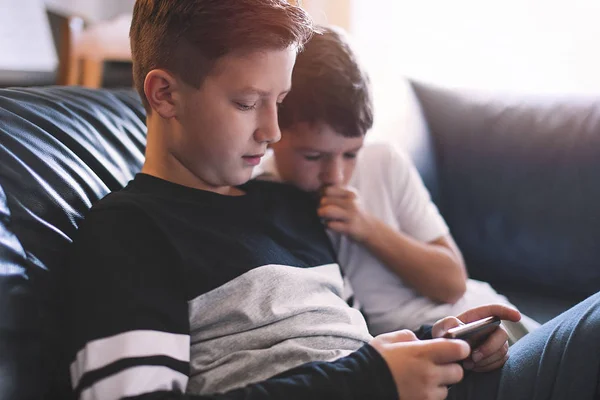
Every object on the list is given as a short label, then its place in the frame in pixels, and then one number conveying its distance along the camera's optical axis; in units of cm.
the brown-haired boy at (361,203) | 101
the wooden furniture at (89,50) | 264
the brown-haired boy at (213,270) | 67
